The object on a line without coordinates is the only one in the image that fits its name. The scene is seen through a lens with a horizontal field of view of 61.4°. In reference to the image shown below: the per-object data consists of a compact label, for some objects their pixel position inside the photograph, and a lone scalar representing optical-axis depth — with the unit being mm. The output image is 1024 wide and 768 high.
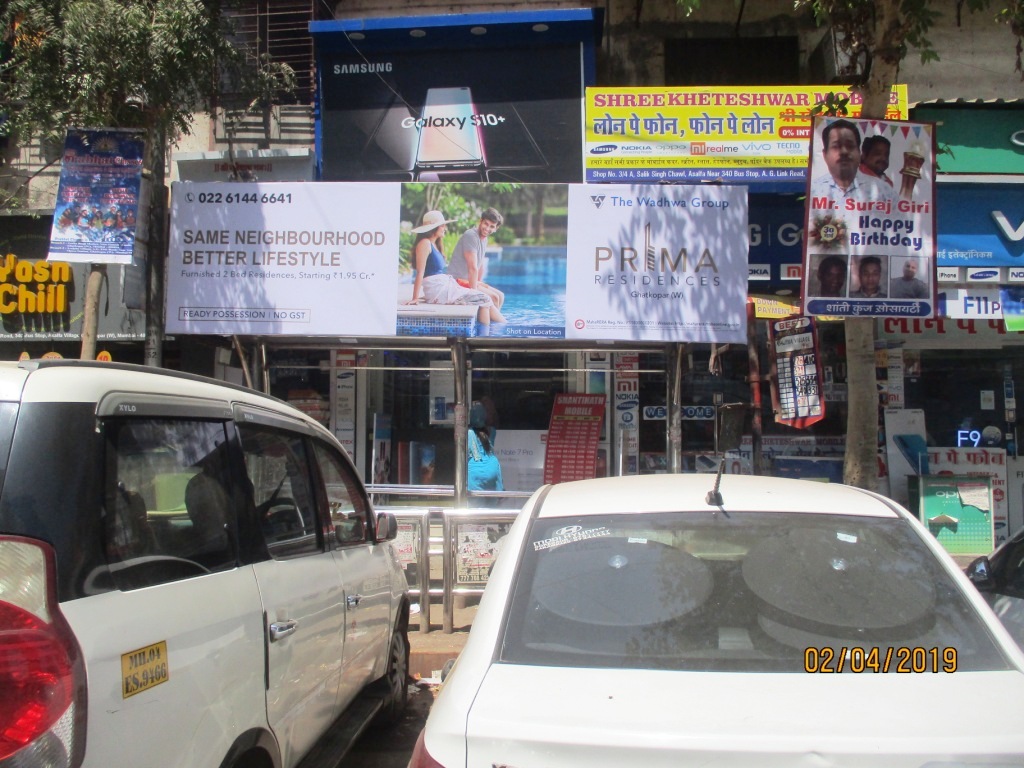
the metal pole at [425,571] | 7301
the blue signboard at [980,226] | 9617
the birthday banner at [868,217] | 6477
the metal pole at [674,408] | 8062
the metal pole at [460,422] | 7926
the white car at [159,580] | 2123
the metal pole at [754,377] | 8820
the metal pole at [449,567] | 7215
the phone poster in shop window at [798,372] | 8445
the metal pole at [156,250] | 8148
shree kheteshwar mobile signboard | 9453
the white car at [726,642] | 2010
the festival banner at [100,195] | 7277
